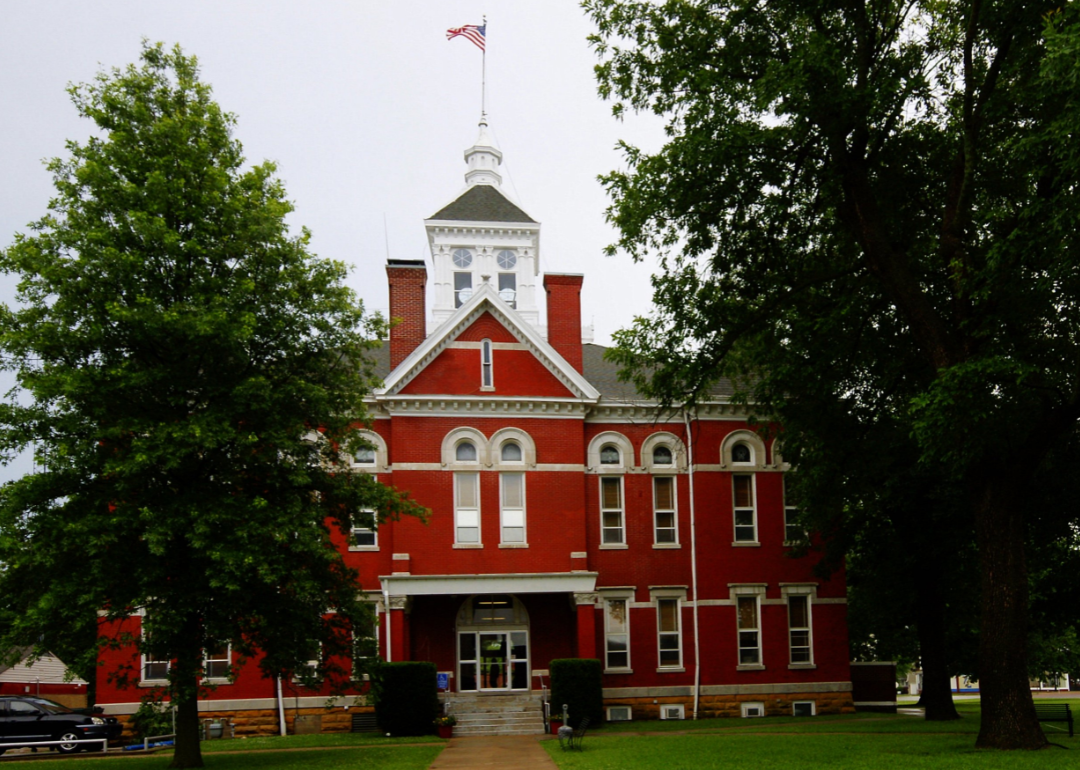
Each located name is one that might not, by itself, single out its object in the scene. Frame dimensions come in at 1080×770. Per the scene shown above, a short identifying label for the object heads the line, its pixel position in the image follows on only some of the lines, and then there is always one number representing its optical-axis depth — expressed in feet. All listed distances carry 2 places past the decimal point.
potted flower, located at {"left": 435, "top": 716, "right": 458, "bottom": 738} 90.58
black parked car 89.04
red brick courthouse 101.86
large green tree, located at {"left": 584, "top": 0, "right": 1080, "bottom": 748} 60.64
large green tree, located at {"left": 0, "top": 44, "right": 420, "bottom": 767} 63.46
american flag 142.10
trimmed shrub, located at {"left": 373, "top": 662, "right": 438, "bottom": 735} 91.35
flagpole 158.10
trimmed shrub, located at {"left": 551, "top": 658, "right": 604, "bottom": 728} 92.79
